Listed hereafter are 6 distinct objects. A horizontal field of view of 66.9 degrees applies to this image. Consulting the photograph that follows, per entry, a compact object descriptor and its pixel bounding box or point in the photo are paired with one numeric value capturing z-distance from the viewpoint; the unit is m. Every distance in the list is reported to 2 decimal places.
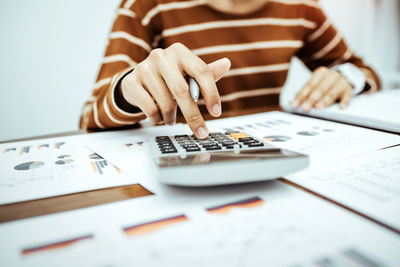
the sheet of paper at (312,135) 0.36
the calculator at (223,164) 0.25
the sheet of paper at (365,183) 0.22
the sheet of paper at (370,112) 0.47
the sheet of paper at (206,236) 0.17
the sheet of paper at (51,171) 0.28
